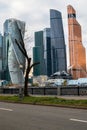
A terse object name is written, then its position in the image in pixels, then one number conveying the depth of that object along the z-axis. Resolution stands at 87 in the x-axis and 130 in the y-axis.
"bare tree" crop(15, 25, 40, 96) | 17.86
